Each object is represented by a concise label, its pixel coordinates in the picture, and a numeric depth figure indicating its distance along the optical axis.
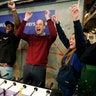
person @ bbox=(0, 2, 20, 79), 1.84
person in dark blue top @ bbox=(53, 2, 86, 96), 1.28
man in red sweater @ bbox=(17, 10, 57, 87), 1.63
